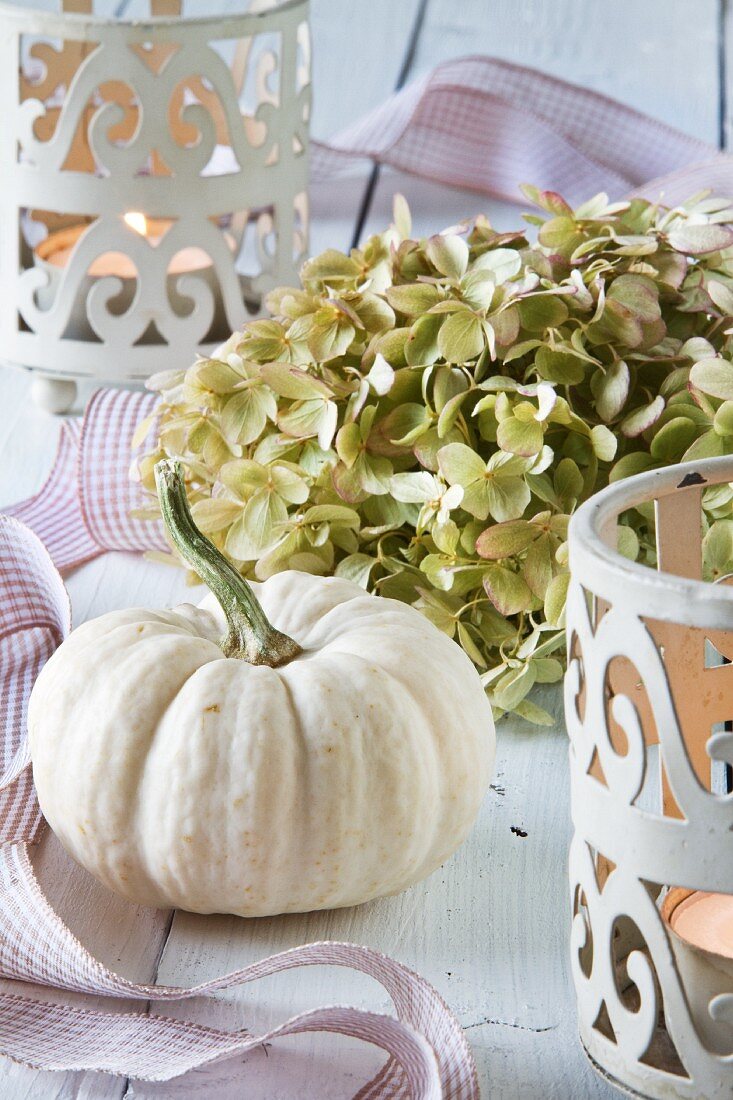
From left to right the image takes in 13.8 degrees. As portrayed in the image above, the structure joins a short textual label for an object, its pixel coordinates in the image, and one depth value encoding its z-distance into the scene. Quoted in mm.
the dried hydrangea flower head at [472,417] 625
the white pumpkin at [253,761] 558
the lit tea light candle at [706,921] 544
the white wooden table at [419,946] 540
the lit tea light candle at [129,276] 832
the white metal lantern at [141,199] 805
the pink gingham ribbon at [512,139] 1143
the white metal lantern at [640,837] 502
